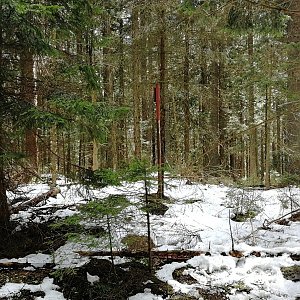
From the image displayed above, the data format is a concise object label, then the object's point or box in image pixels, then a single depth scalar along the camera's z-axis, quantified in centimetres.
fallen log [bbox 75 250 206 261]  486
